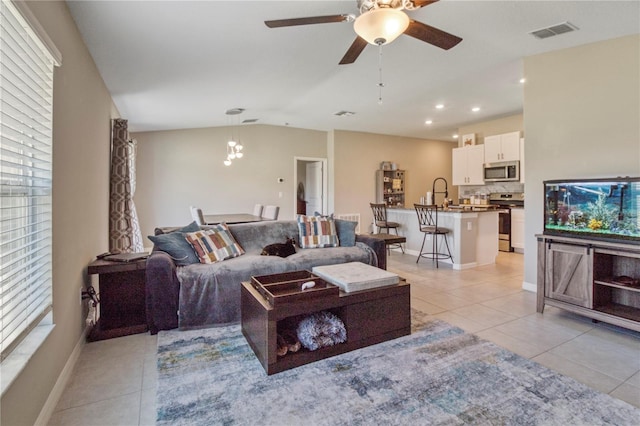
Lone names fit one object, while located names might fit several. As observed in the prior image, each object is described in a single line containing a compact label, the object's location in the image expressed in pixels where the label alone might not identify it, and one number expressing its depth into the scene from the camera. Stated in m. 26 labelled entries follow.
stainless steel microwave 6.07
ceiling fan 1.87
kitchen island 4.93
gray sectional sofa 2.71
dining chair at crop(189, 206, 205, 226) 4.62
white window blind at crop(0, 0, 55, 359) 1.37
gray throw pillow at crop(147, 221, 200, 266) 3.01
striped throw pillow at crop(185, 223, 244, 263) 3.13
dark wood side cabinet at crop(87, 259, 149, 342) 2.64
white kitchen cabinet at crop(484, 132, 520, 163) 6.02
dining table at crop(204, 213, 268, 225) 4.95
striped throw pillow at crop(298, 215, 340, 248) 3.95
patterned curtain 3.81
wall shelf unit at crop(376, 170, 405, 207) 7.82
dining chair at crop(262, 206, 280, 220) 5.53
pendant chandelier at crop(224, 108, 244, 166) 5.30
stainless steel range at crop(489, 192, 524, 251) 6.21
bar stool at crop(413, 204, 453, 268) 5.00
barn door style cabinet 2.66
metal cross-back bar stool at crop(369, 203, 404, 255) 5.95
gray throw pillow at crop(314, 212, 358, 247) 4.07
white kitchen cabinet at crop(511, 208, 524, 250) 6.06
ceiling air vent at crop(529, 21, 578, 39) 2.89
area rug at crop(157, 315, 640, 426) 1.68
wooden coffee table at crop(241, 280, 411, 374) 2.07
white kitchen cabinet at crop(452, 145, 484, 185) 6.73
